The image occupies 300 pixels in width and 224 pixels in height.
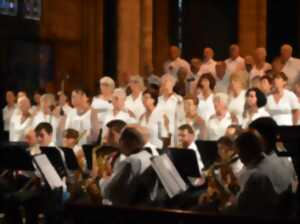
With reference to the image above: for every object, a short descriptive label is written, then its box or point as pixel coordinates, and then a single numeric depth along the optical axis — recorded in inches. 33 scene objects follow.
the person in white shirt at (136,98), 526.0
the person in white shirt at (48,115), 538.9
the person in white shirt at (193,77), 542.9
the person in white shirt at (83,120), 509.0
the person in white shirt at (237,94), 474.6
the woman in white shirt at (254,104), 450.0
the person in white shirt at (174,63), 610.1
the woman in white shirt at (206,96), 490.9
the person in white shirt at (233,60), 561.2
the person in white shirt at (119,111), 502.3
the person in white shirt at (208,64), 577.3
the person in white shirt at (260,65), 531.2
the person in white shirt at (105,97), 532.9
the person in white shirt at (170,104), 502.9
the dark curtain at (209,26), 868.0
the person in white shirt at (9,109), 601.3
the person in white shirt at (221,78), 550.4
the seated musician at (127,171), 307.6
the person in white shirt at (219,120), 466.6
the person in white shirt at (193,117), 474.6
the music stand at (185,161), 354.0
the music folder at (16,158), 403.2
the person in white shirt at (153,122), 504.7
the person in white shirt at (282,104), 469.7
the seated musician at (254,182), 257.6
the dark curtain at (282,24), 828.6
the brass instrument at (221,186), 311.3
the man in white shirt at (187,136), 415.8
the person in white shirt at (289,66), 531.2
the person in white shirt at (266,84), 471.2
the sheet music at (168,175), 312.8
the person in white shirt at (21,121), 548.1
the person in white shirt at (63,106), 538.2
